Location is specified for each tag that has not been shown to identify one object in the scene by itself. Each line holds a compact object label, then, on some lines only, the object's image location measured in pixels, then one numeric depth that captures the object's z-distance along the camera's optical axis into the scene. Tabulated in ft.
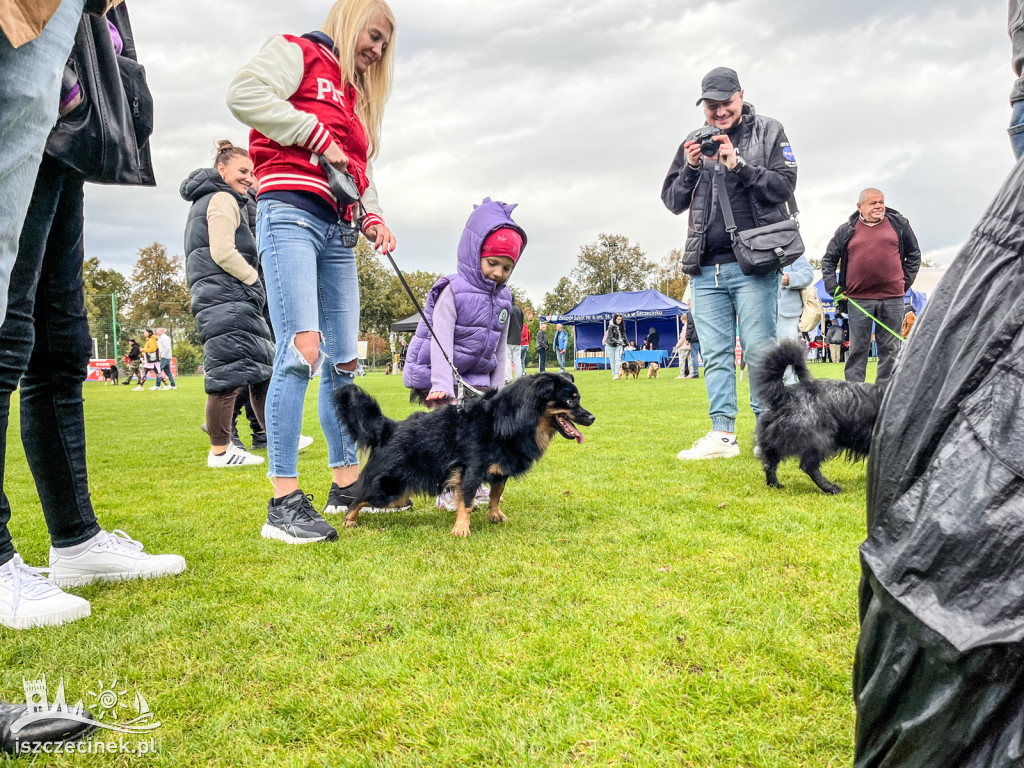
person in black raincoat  2.81
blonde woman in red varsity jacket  9.69
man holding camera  16.33
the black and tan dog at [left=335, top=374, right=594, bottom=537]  11.50
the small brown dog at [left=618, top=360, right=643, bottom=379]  72.46
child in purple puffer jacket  12.95
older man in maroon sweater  22.84
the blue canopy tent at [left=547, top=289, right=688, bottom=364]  102.58
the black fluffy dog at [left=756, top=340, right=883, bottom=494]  13.04
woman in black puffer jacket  17.92
